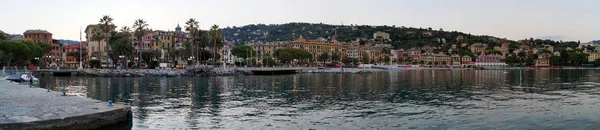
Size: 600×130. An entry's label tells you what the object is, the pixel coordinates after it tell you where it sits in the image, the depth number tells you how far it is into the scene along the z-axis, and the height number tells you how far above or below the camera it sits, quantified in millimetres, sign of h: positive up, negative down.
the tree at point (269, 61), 158712 +865
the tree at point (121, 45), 104750 +4260
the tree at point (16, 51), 102250 +3066
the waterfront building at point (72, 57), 162100 +3226
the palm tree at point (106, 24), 104875 +8857
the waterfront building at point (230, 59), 144188 +1478
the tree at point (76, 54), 159512 +3628
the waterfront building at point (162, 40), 144912 +7408
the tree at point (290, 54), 166875 +3454
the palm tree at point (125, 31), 111294 +7882
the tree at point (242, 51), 178625 +4897
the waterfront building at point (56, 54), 175425 +4127
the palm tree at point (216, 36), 112544 +6608
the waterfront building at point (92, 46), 147125 +5891
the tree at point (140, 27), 105238 +8214
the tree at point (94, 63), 119844 +463
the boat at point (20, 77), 61731 -1587
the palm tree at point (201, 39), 112444 +5927
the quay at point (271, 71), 112188 -1595
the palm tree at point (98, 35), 108188 +6658
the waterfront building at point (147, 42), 141625 +6627
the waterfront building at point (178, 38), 146625 +8354
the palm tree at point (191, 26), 112188 +8885
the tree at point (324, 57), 192375 +2747
